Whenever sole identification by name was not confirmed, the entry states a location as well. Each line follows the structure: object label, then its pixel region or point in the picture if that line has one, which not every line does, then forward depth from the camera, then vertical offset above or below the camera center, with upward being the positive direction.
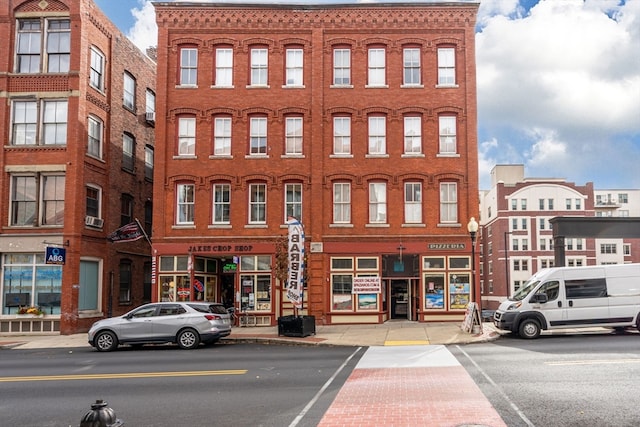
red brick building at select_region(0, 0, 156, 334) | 25.92 +4.73
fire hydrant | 4.33 -1.05
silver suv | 19.66 -1.85
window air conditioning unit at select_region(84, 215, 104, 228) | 27.06 +2.38
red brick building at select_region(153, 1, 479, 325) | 27.36 +5.65
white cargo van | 19.88 -0.94
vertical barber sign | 22.75 +0.44
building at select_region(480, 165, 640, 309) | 86.38 +5.96
